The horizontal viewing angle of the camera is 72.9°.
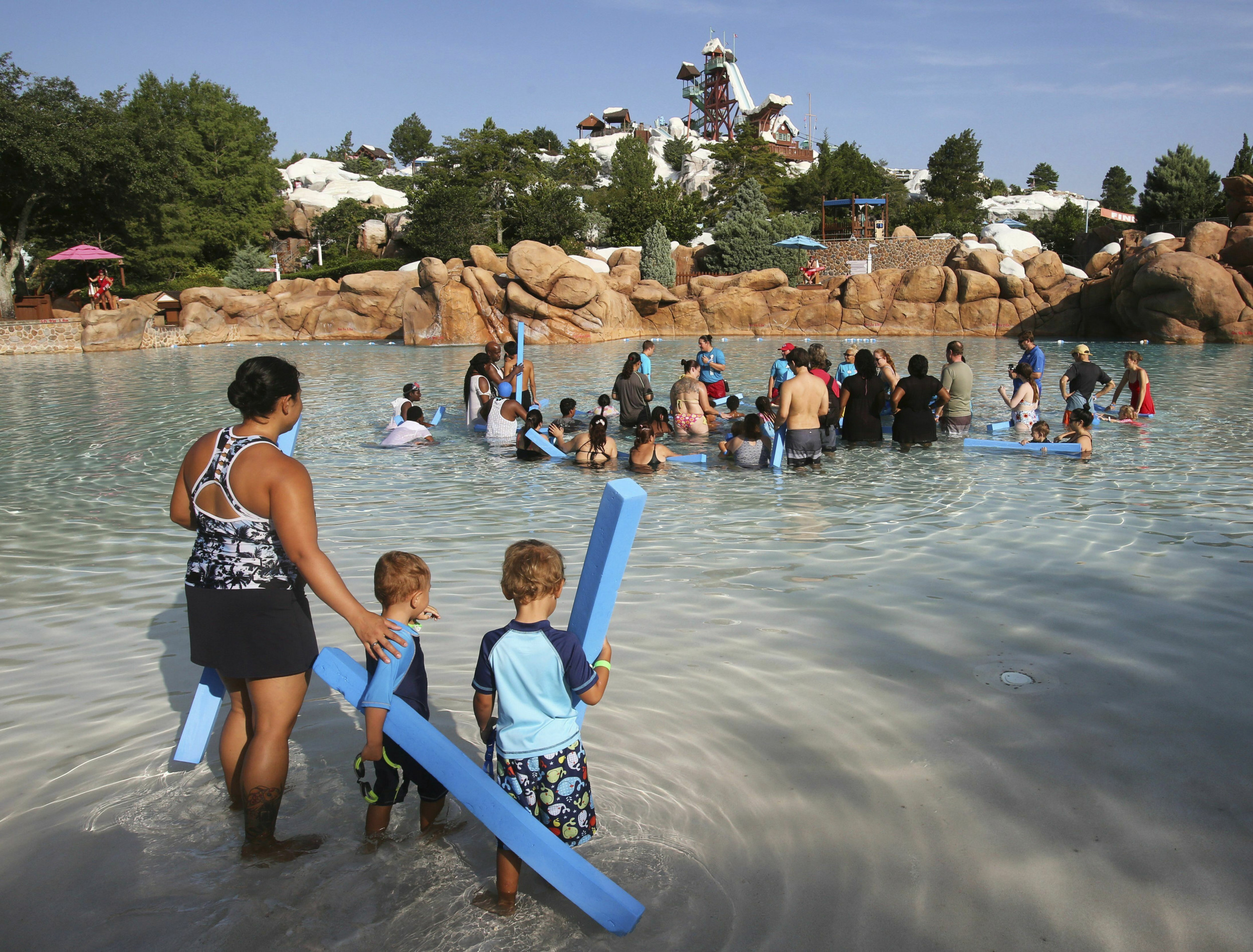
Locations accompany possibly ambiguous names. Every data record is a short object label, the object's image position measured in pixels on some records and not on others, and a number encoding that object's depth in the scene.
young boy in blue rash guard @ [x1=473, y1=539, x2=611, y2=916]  2.31
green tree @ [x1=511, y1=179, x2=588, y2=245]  42.38
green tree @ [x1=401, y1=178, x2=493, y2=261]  40.75
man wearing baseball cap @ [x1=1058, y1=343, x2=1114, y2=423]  11.08
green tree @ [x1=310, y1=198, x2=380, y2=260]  51.72
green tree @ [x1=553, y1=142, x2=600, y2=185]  64.50
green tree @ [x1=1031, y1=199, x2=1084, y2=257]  50.72
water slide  96.50
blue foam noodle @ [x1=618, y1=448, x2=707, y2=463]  9.46
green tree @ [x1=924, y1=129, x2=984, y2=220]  62.53
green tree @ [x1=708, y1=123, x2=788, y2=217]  56.91
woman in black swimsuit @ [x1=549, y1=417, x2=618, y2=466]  9.15
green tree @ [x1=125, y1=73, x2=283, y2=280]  39.34
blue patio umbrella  37.88
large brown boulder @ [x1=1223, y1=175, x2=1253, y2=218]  30.50
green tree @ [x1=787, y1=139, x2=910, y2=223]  55.16
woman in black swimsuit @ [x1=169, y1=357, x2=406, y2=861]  2.47
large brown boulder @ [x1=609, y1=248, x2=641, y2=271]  38.91
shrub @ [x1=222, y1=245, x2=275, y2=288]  39.84
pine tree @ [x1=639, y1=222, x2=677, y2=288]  37.84
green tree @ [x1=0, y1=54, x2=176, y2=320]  27.59
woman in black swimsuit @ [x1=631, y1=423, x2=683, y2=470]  9.05
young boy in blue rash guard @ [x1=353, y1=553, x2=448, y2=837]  2.37
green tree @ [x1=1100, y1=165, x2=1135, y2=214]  81.62
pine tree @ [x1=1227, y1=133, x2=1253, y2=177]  46.56
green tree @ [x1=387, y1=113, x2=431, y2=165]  110.62
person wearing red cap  11.31
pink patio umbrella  30.03
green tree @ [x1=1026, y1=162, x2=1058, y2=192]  100.62
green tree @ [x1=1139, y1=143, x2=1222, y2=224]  41.34
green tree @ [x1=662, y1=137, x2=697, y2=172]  84.00
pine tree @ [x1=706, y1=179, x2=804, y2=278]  39.81
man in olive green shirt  10.81
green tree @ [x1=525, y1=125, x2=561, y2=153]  91.12
